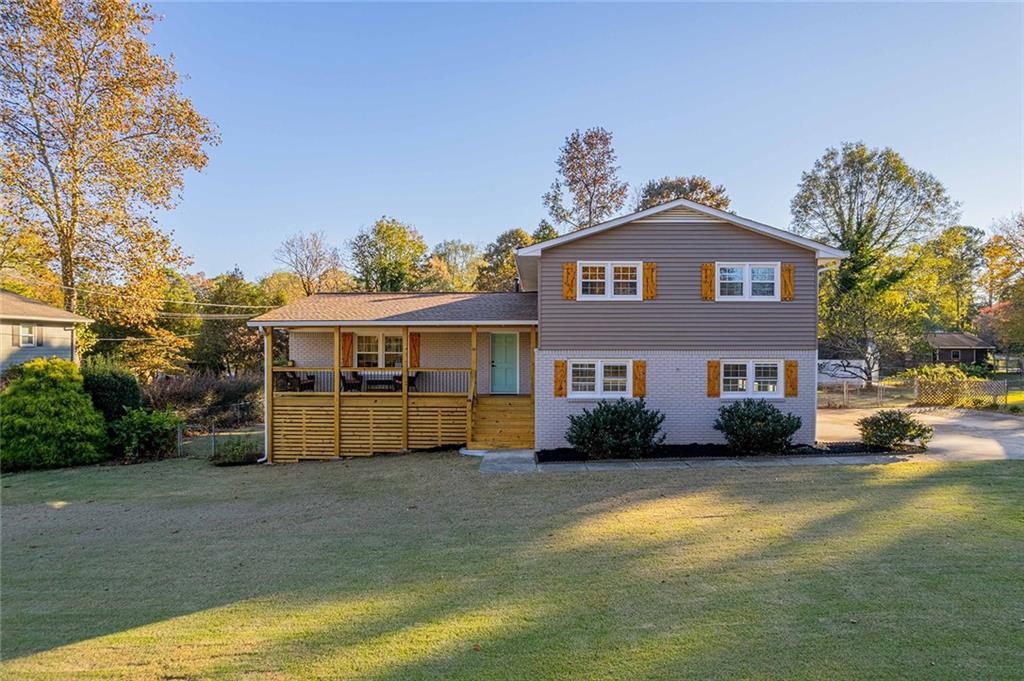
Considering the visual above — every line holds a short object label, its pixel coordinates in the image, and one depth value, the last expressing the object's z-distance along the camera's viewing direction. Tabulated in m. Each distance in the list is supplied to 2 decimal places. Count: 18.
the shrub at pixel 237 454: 13.93
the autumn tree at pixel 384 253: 33.23
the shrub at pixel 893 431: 12.42
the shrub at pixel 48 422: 13.47
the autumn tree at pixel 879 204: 31.41
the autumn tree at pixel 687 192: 38.57
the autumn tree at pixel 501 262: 35.43
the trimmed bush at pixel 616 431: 12.20
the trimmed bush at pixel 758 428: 12.34
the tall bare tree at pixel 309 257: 37.97
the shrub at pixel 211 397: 19.80
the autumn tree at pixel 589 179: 35.44
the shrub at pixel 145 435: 14.38
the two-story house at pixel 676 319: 13.40
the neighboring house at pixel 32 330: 21.17
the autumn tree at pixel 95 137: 20.14
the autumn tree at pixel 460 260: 46.58
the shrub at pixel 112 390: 14.91
